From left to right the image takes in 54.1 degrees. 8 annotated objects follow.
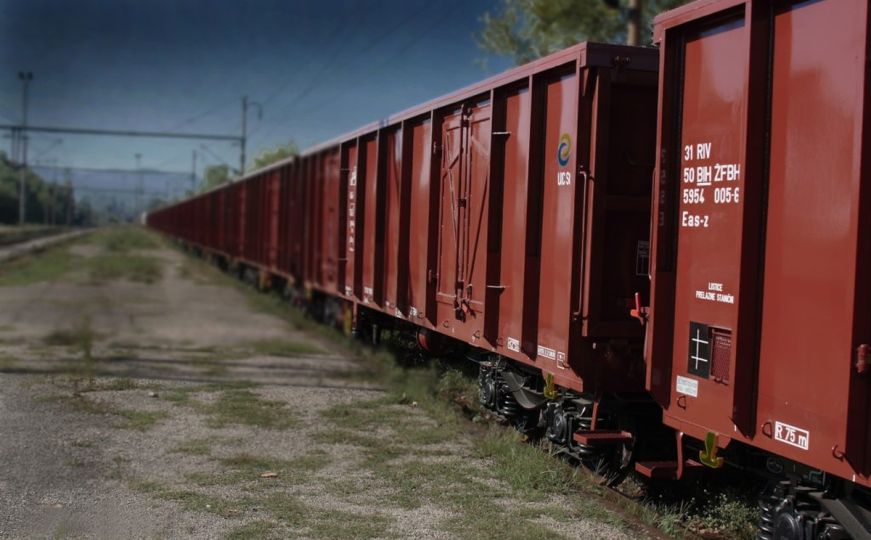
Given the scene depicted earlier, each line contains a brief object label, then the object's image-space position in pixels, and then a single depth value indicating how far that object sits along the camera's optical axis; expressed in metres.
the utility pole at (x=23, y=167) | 35.22
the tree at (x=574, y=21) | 16.84
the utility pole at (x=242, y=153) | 54.55
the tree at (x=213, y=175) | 128.38
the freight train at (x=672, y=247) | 3.91
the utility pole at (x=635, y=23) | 12.80
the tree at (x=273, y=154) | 90.50
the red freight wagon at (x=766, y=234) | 3.78
